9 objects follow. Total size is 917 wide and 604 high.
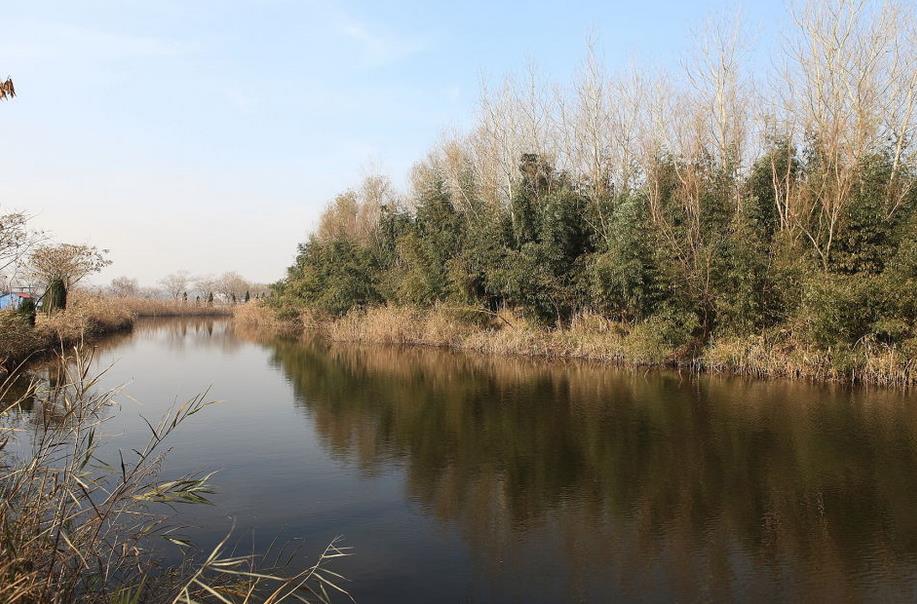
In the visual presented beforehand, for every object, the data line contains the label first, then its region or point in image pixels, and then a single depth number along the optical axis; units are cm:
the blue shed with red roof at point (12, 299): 2874
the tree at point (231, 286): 8338
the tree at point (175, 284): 9816
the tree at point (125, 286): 8224
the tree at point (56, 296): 2614
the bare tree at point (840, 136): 1767
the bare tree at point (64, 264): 2808
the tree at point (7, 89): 502
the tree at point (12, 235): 1317
